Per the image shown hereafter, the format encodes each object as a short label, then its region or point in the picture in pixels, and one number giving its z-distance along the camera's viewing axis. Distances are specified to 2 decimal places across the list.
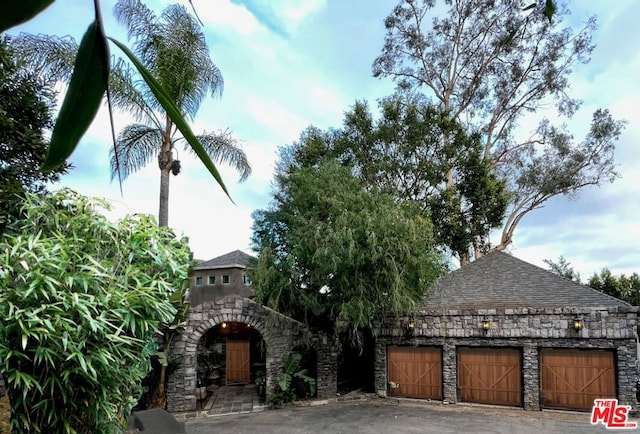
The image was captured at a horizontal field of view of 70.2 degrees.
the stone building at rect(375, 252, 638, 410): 9.91
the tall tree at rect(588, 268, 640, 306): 18.42
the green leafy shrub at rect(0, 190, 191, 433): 4.97
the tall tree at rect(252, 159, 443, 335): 10.20
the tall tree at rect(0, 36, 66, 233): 6.09
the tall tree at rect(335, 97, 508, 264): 13.85
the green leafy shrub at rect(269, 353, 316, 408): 10.77
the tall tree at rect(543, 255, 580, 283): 21.11
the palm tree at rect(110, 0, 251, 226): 9.77
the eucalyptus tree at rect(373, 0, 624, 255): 16.53
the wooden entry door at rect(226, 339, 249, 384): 14.62
